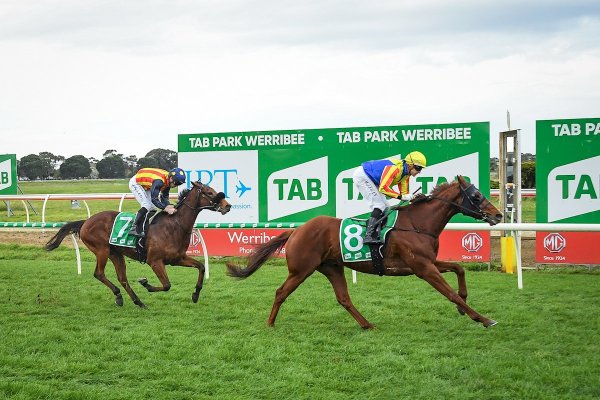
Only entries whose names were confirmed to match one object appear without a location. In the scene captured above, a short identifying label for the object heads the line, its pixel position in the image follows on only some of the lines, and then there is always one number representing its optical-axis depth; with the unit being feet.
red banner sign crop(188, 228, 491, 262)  35.32
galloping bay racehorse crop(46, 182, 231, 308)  26.84
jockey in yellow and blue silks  21.95
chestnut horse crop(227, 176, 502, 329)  22.08
